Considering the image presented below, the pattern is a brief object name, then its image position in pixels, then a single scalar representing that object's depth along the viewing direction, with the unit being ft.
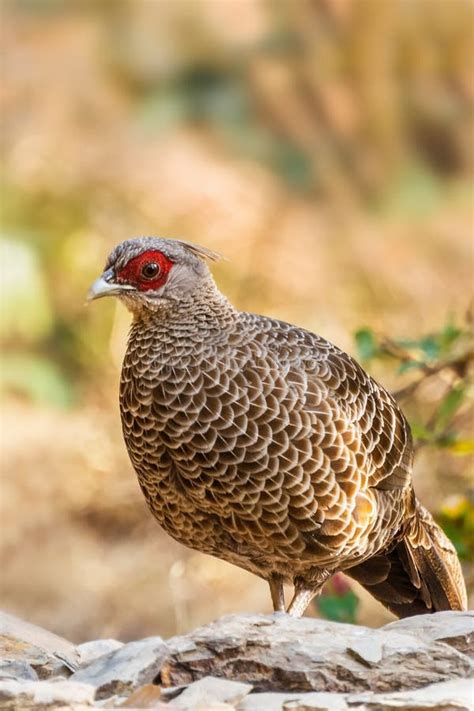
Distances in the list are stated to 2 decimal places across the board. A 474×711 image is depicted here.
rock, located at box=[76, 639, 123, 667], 25.59
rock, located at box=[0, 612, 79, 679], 23.57
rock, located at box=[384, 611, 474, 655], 22.35
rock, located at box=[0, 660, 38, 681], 22.32
